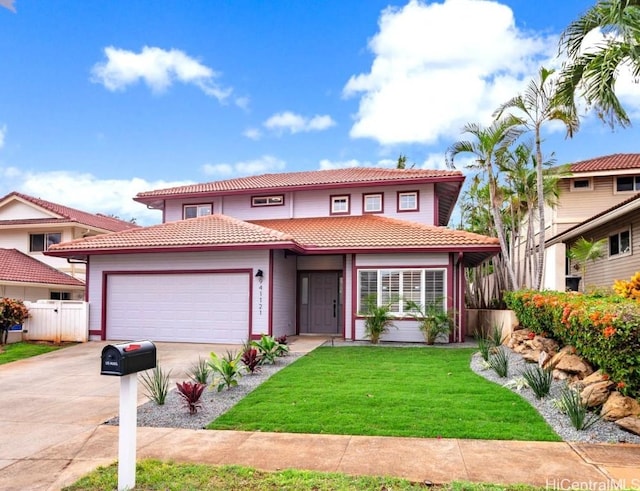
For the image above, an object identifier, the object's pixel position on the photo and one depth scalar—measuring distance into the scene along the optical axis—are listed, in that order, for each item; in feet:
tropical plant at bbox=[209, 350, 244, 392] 26.03
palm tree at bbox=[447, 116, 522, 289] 45.27
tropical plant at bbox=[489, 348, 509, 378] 27.17
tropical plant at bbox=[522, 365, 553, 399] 22.26
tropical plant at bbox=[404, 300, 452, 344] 44.47
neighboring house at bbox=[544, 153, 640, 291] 64.75
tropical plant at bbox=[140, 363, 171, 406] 23.40
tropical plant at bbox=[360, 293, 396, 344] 45.34
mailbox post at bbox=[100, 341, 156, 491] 13.43
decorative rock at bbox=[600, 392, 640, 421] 18.53
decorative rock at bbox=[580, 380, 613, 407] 19.85
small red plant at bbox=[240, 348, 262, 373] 29.91
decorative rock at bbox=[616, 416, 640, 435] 17.77
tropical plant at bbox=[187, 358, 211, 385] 26.50
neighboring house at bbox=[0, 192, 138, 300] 74.79
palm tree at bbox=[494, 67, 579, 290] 41.37
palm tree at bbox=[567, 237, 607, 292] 51.81
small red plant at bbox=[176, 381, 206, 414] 21.62
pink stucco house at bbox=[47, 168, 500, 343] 45.93
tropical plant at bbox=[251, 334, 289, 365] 33.04
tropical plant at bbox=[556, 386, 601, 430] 18.45
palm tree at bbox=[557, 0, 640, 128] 27.94
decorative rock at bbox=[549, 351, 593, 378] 23.15
